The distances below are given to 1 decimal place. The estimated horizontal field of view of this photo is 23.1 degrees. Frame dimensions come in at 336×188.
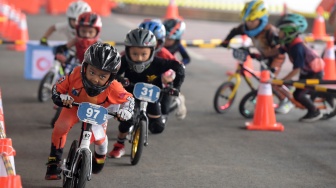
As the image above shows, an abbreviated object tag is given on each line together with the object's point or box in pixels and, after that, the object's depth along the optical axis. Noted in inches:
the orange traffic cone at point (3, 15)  909.8
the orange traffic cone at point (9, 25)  885.2
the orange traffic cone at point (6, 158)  283.1
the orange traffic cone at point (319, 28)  871.9
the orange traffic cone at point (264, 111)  477.1
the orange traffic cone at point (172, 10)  995.3
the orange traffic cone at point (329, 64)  605.0
